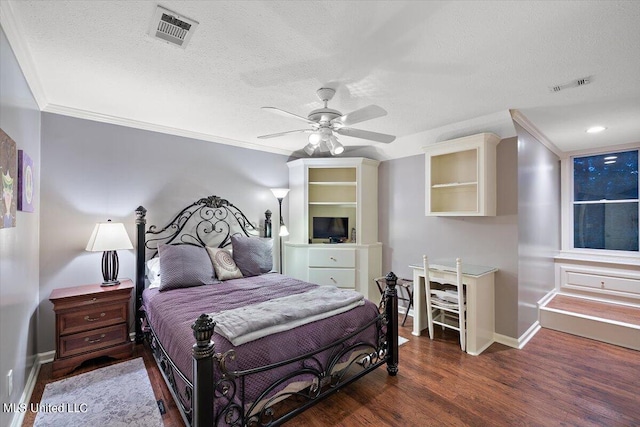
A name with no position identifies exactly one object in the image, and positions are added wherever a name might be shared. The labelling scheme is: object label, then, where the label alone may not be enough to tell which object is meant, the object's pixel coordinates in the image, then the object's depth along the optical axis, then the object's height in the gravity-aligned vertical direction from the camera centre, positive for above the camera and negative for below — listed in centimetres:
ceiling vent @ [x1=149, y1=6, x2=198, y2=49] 158 +110
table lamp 278 -27
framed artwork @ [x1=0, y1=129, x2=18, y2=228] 153 +22
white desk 300 -93
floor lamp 433 +33
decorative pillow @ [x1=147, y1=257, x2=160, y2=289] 307 -61
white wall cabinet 316 +50
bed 162 -78
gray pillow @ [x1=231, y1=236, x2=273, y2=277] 355 -48
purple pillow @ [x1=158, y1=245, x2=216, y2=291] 293 -53
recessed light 350 +108
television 462 -18
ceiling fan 226 +80
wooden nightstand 251 -98
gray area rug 198 -139
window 421 +23
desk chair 304 -96
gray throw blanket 180 -69
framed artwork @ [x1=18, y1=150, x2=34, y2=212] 200 +25
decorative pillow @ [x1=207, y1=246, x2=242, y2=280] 332 -56
